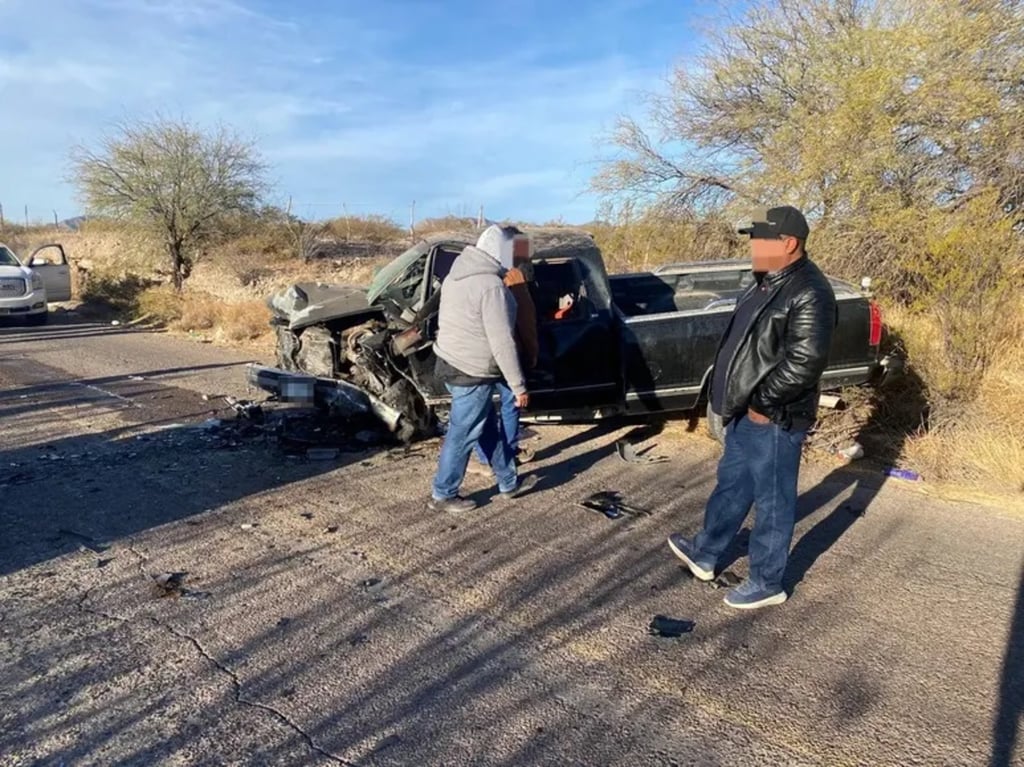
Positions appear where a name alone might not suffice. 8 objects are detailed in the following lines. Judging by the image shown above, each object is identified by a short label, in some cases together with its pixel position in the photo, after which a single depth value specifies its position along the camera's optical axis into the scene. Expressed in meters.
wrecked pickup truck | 5.85
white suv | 14.59
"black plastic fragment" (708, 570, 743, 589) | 3.72
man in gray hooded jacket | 4.36
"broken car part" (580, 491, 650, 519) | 4.76
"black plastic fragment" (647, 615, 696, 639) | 3.23
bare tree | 19.08
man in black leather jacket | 3.19
